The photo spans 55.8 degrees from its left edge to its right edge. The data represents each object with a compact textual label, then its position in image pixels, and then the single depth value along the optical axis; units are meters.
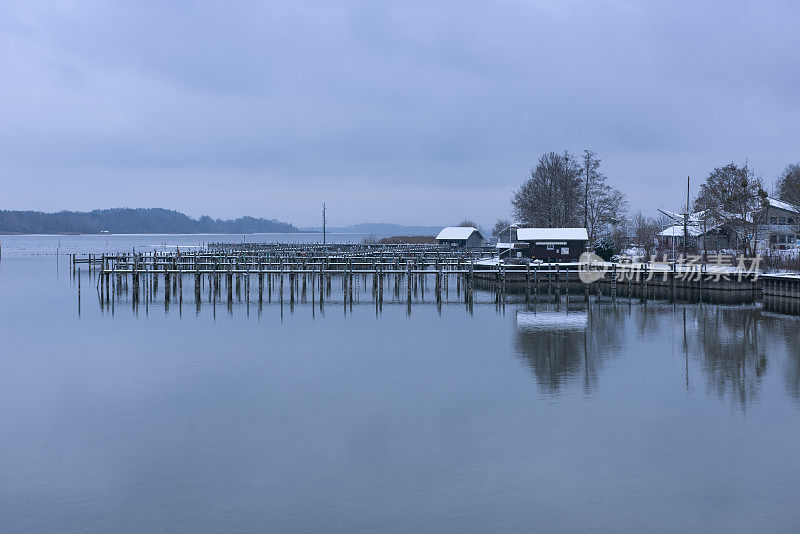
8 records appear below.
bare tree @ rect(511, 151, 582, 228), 101.56
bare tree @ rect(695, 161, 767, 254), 81.00
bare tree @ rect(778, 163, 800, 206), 83.72
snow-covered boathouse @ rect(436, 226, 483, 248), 112.06
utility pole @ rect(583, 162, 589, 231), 97.56
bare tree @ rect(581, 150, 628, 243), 100.75
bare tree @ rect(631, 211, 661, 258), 96.29
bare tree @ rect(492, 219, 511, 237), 162.52
